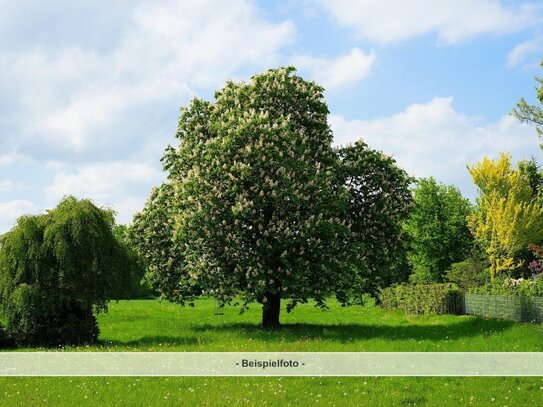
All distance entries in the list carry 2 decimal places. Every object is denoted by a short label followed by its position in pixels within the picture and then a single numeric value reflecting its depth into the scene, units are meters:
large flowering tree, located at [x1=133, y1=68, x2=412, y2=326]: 27.92
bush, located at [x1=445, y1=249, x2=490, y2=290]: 54.03
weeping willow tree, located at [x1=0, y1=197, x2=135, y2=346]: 24.67
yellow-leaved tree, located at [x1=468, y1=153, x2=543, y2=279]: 59.78
